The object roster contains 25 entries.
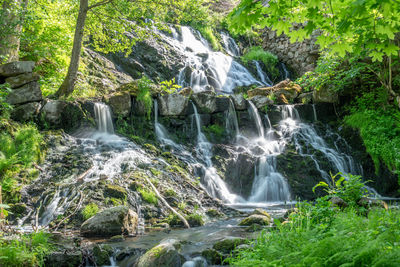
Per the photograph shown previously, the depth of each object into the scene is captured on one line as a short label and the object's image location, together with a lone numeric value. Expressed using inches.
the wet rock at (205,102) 456.8
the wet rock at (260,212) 245.4
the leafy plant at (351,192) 187.8
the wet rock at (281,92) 537.3
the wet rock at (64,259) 142.3
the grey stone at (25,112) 337.4
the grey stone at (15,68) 342.3
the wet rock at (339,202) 188.9
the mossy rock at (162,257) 144.1
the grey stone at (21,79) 342.3
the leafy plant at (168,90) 448.7
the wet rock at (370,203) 191.9
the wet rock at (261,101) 498.3
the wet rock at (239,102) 479.2
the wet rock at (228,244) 165.0
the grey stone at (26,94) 339.9
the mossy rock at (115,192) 247.0
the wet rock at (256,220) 225.9
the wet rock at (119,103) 397.4
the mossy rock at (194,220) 236.4
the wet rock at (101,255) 153.2
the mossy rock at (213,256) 153.9
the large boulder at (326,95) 503.2
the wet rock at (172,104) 430.3
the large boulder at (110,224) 200.2
